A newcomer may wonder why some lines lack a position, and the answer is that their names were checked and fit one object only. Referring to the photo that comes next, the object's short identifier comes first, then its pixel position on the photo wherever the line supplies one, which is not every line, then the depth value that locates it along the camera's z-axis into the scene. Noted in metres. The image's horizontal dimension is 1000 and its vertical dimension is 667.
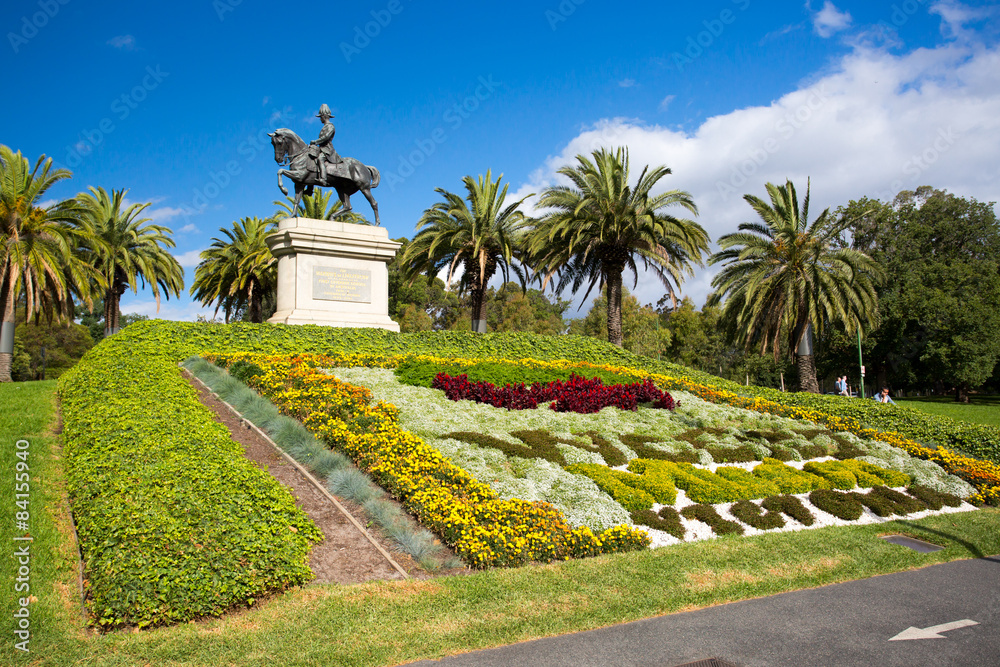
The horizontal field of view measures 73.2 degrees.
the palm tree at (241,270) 34.03
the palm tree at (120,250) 31.02
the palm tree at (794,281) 23.33
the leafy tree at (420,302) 59.04
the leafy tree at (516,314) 62.81
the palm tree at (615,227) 25.98
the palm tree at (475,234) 29.62
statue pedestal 18.92
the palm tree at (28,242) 20.48
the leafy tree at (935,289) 38.94
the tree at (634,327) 53.69
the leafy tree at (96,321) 76.39
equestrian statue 20.05
